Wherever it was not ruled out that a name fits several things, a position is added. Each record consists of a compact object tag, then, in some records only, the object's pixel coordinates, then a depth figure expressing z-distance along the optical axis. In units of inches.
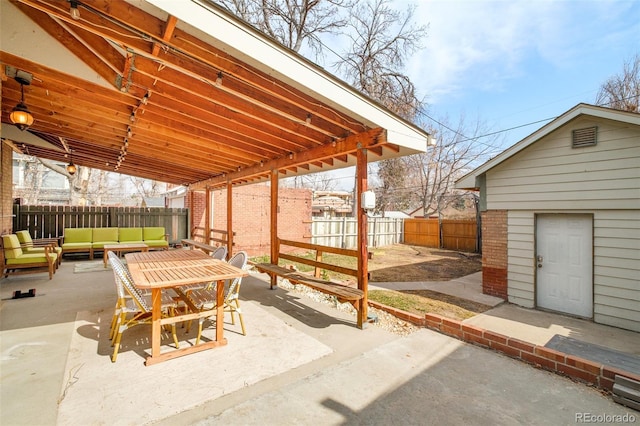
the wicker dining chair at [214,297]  136.5
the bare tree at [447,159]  731.4
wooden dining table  114.9
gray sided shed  174.4
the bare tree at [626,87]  473.1
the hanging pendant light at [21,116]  155.4
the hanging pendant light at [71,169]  308.7
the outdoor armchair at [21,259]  233.1
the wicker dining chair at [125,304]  116.3
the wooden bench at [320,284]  148.6
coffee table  310.6
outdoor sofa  353.7
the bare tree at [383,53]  492.1
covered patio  95.8
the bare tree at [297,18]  438.0
